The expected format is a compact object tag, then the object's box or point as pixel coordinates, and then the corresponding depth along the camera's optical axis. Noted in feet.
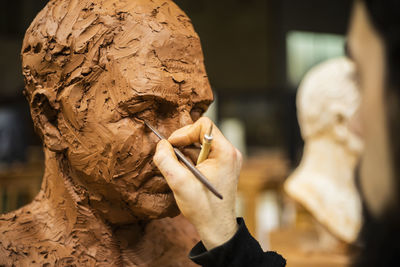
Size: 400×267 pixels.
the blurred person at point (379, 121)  1.91
